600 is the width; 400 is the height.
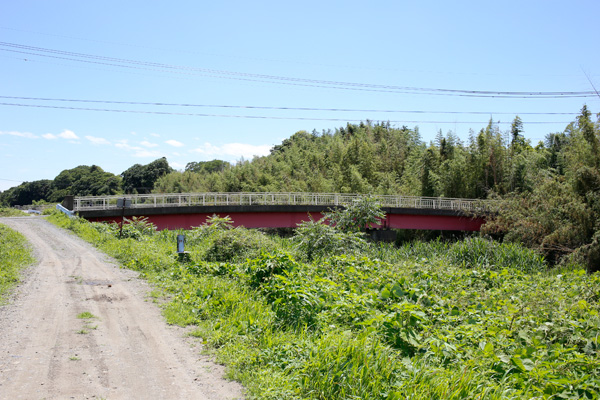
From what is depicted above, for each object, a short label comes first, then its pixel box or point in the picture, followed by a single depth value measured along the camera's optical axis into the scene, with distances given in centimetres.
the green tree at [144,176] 8662
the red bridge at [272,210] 2591
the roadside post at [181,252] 1267
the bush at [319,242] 1475
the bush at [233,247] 1304
